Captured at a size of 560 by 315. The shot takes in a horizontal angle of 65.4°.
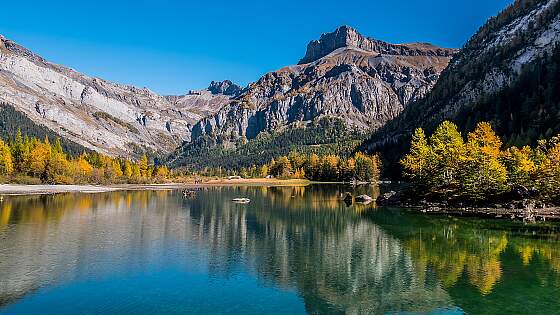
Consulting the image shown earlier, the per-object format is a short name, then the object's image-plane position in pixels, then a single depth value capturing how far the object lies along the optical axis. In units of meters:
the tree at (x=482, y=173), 83.69
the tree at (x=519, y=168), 81.06
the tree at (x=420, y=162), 97.24
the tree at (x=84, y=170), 187.50
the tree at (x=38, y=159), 166.25
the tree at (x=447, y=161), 91.25
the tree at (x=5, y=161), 158.25
